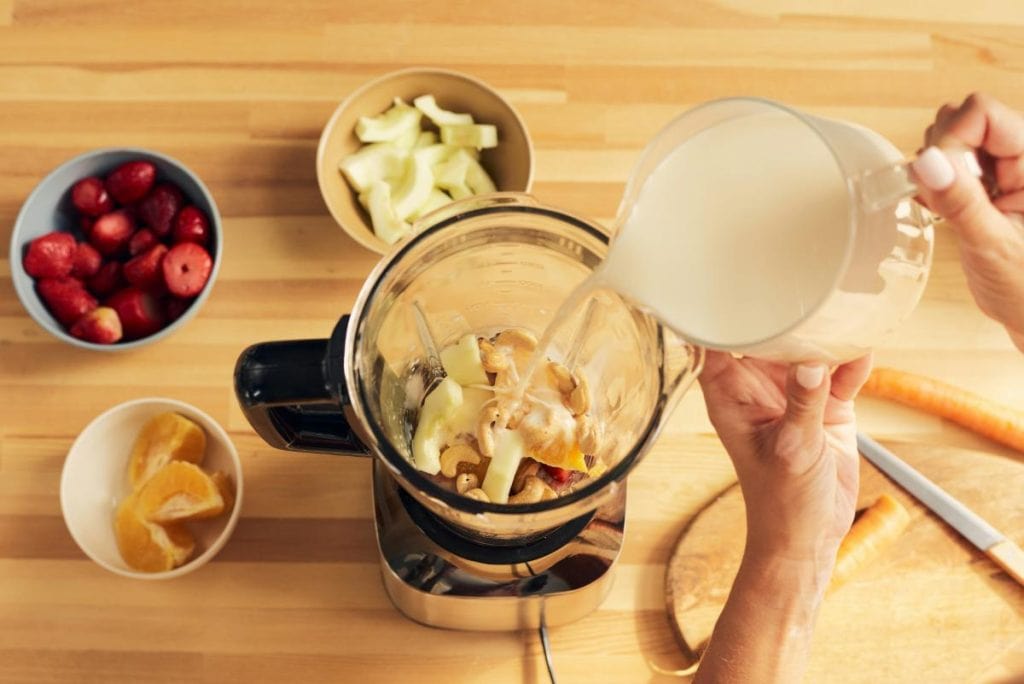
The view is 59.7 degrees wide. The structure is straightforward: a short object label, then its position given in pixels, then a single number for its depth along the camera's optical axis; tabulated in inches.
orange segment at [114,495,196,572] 40.1
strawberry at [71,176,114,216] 43.6
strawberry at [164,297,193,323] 43.2
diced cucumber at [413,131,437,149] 45.2
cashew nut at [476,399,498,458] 31.1
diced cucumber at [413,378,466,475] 31.4
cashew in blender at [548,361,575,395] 33.3
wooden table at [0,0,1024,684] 42.2
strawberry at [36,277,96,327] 42.5
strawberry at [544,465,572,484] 31.9
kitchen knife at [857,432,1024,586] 41.8
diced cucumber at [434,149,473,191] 44.4
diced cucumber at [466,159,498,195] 44.7
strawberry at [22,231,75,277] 42.5
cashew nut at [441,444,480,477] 31.4
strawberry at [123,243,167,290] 43.0
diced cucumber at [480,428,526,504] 30.5
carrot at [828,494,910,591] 41.3
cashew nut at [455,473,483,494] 30.9
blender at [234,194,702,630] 25.9
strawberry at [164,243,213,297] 42.3
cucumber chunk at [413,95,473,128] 44.4
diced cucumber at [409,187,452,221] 43.5
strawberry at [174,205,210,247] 43.1
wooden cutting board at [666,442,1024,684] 41.4
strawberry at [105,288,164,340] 42.6
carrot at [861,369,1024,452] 44.1
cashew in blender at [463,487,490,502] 30.4
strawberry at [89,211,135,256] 43.5
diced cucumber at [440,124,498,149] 44.1
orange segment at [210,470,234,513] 41.0
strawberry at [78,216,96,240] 44.6
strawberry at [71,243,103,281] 43.7
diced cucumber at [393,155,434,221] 43.1
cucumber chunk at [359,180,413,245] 42.9
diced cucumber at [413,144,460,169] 44.4
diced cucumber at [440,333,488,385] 32.4
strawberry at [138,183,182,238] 43.6
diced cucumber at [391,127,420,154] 44.7
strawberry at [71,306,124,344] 41.9
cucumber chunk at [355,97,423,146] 43.8
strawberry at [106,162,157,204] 43.3
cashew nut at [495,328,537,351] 34.3
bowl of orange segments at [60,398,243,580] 40.1
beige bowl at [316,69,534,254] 42.9
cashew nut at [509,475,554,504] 30.9
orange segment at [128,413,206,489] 41.5
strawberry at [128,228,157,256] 43.9
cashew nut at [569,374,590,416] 32.6
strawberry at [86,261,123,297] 43.8
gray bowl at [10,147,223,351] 41.8
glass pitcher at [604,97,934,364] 25.3
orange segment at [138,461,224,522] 40.0
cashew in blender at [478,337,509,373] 32.7
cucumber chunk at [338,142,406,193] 43.5
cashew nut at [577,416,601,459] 32.1
